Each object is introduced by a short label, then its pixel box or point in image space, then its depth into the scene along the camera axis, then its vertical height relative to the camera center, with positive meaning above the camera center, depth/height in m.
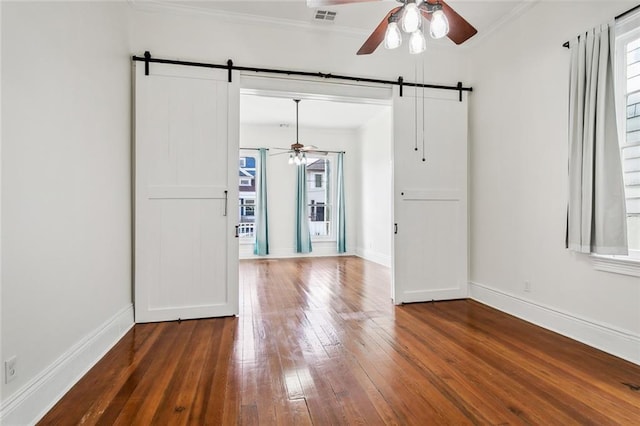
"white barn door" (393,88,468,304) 3.87 +0.16
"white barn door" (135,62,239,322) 3.20 +0.20
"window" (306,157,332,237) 8.19 +0.38
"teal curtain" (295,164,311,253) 7.71 -0.06
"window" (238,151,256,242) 7.87 +0.44
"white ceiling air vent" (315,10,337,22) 3.39 +2.13
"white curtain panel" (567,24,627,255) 2.47 +0.46
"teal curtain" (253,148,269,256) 7.50 +0.04
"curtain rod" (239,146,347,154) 7.52 +1.49
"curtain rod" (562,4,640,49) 2.37 +1.51
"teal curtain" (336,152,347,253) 7.96 +0.08
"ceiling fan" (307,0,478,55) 1.97 +1.29
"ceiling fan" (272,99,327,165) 6.14 +1.19
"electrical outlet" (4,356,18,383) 1.53 -0.77
